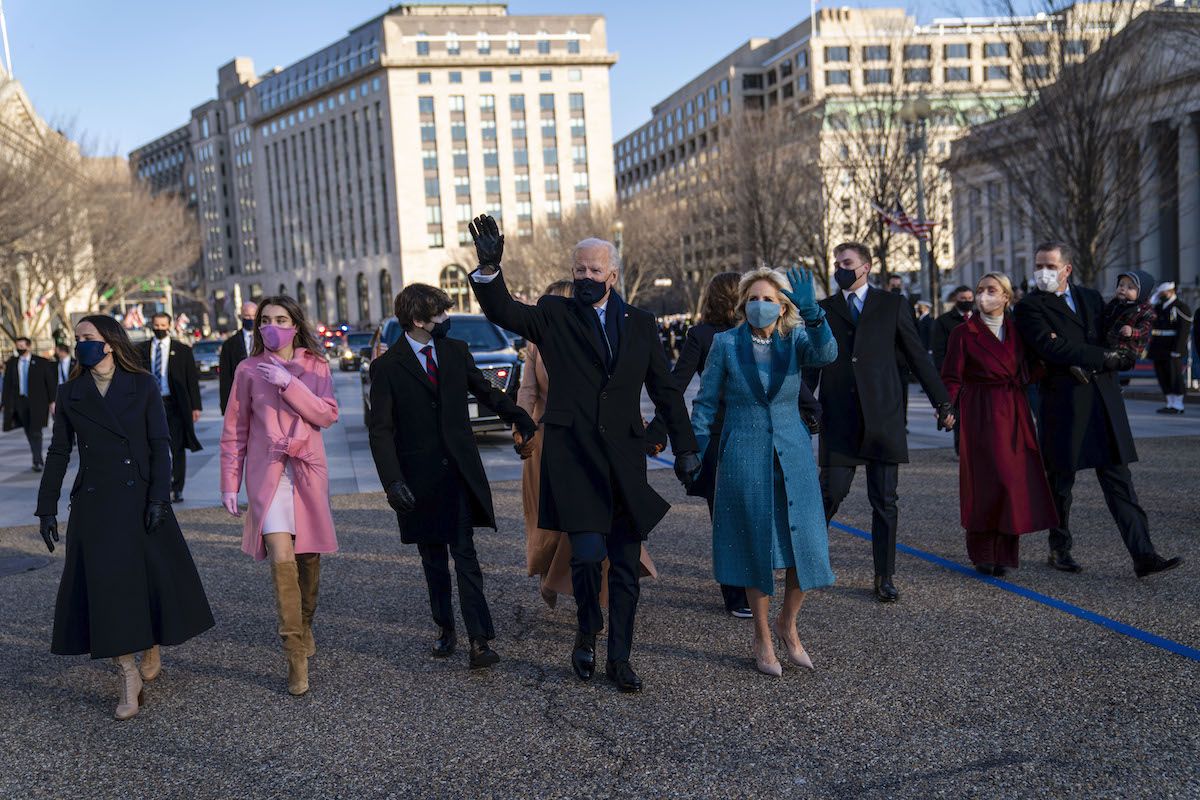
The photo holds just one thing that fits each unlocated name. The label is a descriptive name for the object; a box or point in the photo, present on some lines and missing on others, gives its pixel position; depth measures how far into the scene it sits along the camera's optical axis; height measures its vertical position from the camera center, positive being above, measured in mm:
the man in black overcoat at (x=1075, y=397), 6457 -584
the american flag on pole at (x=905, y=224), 25531 +1954
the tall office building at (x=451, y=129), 114438 +21003
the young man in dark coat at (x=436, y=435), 5312 -475
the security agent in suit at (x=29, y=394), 15023 -499
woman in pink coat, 5129 -559
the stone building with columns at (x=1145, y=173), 21281 +3465
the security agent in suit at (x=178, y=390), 10836 -404
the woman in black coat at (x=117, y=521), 4855 -741
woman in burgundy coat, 6414 -788
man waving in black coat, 4848 -480
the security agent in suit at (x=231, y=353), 12070 -87
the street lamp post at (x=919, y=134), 27703 +4475
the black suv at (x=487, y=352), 15867 -312
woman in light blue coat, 4969 -624
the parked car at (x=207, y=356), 46094 -375
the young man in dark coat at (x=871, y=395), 6168 -471
